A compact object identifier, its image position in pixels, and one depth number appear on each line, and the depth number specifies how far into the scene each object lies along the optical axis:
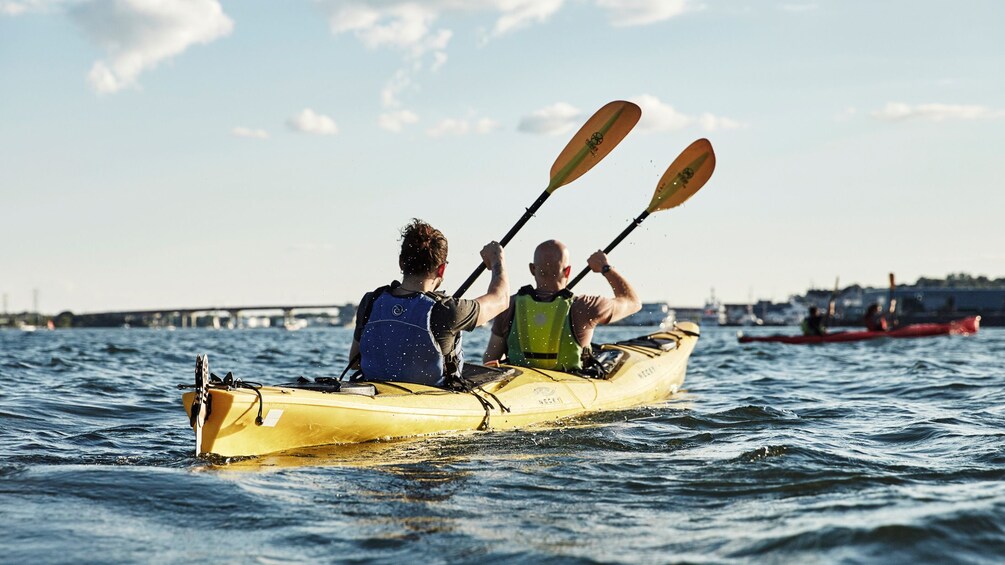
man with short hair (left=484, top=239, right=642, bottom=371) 7.59
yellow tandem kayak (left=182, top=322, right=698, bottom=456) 5.00
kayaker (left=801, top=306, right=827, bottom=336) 26.61
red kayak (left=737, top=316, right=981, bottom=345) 26.00
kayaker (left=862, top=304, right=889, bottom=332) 27.00
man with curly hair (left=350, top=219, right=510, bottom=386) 5.75
